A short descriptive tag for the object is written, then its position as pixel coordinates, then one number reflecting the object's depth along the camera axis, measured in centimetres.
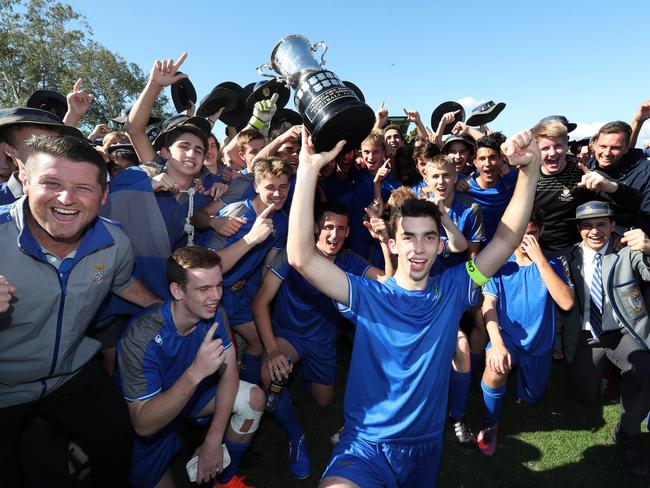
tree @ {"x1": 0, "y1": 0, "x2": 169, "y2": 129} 2781
